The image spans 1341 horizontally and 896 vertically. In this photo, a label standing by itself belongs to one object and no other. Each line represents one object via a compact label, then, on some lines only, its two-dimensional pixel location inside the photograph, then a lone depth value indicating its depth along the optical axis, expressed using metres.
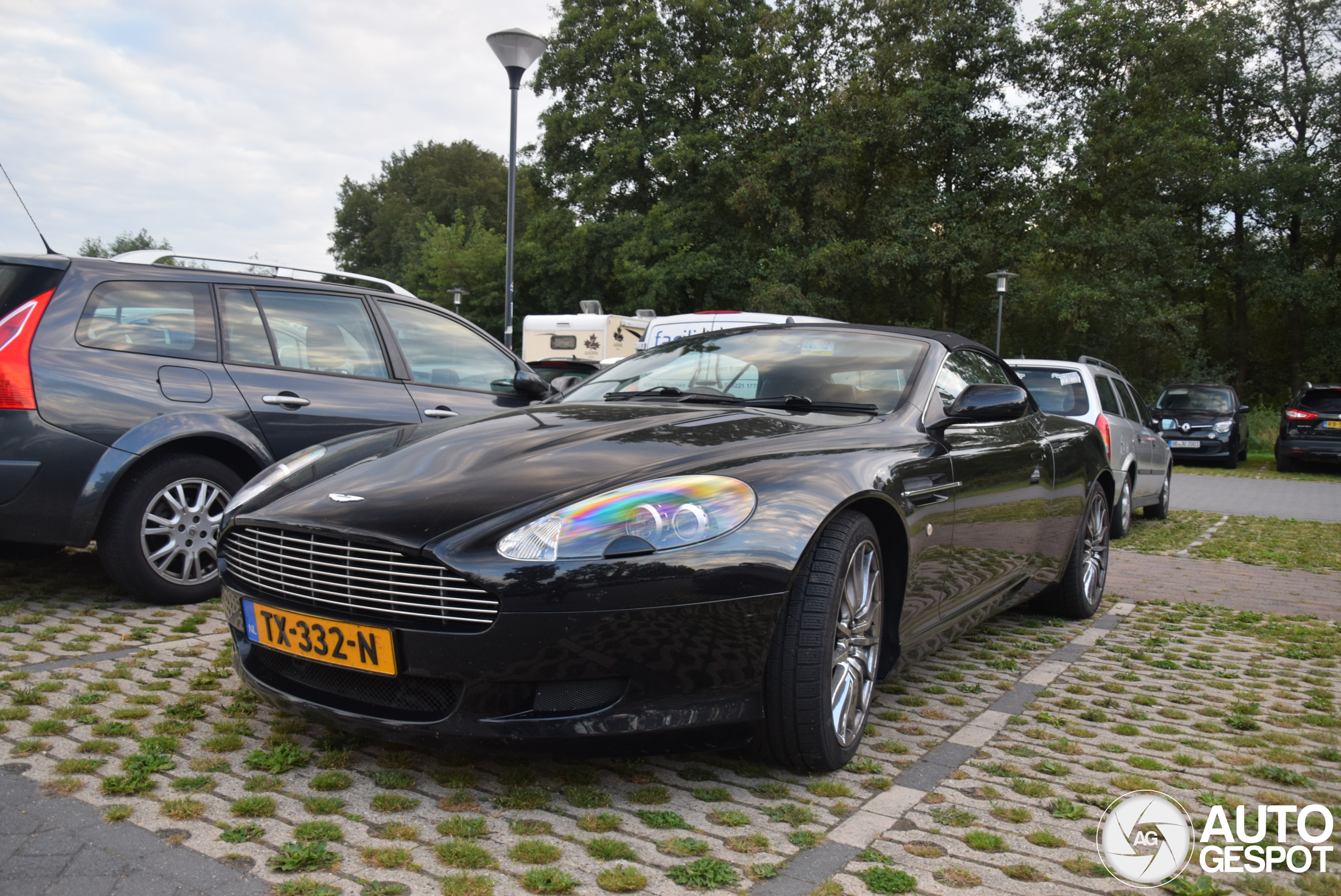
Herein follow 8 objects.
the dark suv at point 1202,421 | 20.84
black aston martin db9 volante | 2.51
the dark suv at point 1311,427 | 19.89
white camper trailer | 18.02
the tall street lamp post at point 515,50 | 11.55
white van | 12.14
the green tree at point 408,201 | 58.75
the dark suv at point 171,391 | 4.37
